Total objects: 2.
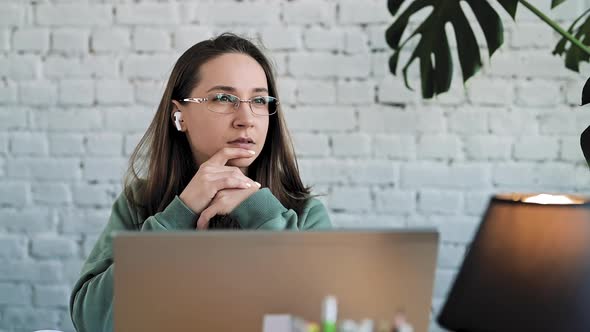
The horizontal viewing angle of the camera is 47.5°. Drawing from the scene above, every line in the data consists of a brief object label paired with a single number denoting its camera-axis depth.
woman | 1.34
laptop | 0.68
